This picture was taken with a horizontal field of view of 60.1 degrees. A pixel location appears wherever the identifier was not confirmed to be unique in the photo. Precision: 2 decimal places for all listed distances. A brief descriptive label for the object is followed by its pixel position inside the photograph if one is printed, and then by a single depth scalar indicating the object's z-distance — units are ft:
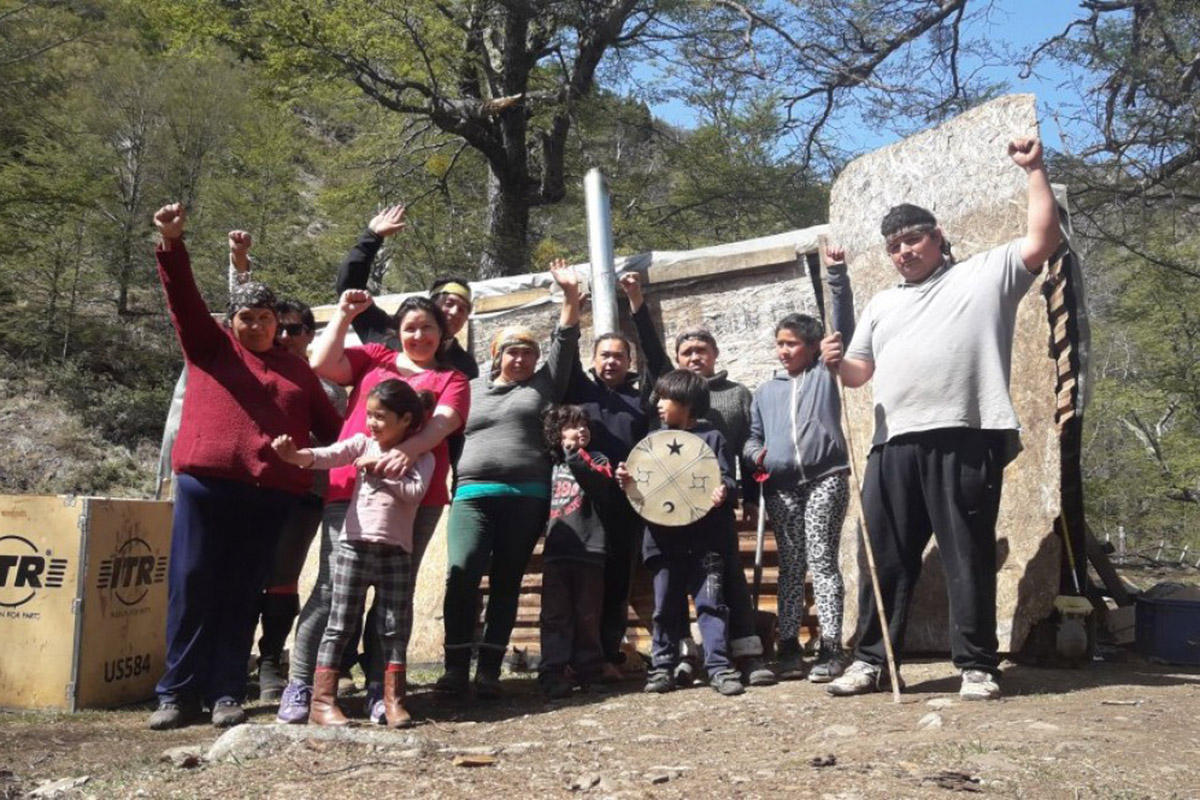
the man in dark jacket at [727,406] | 15.58
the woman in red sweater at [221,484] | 13.17
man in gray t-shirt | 13.23
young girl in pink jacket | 12.94
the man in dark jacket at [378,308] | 16.12
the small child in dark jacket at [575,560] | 15.65
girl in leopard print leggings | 15.51
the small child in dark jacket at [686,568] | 15.23
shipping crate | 15.02
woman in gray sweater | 15.12
